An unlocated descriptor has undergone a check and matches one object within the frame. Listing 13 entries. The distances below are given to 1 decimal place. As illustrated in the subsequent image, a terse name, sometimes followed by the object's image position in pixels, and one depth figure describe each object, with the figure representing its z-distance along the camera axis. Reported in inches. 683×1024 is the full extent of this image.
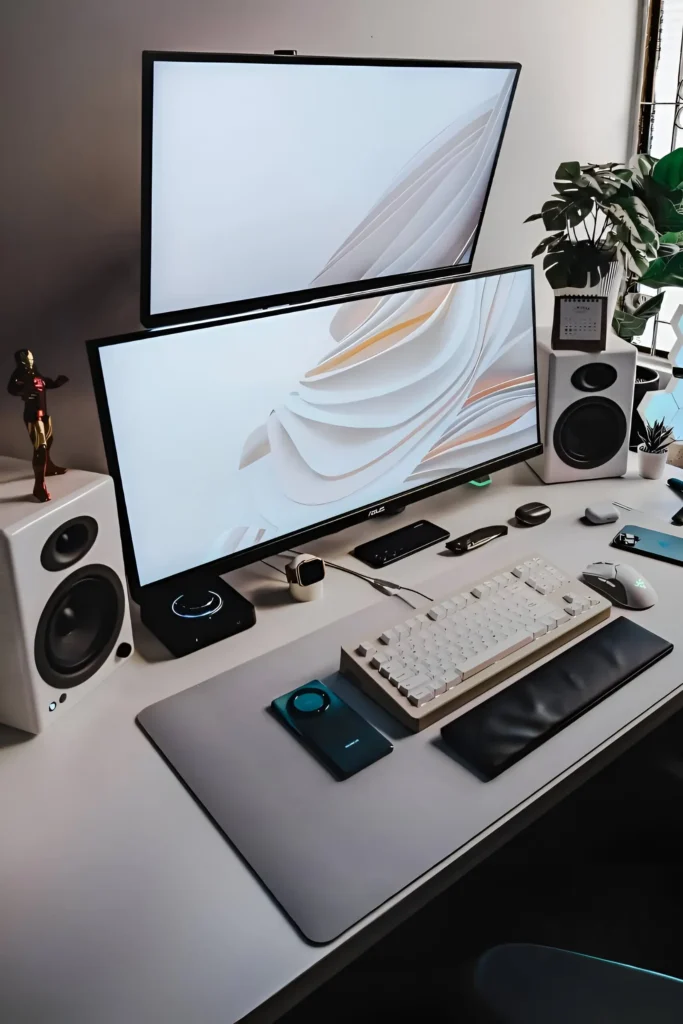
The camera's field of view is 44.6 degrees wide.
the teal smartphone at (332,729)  35.8
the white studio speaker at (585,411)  59.3
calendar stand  58.3
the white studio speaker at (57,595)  35.7
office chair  29.2
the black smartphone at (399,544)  51.9
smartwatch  47.7
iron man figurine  39.0
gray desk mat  30.6
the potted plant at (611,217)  58.9
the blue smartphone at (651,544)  51.4
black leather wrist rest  36.3
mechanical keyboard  38.9
